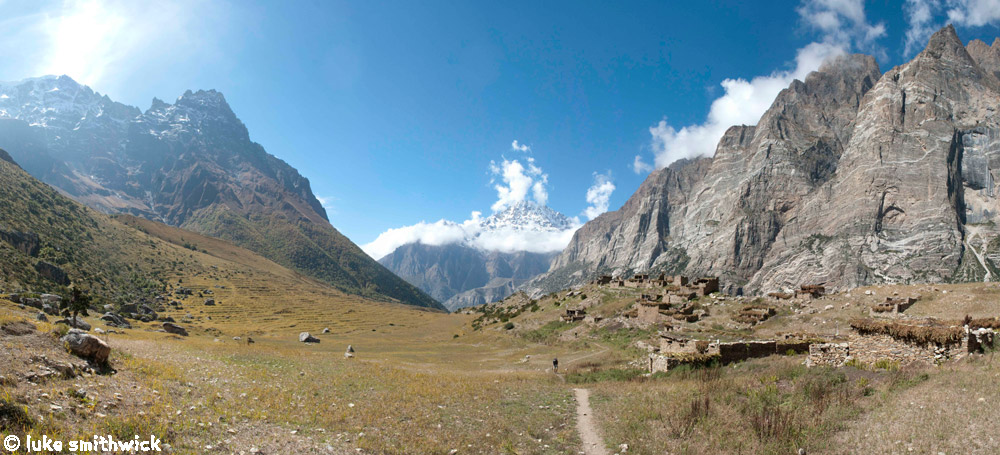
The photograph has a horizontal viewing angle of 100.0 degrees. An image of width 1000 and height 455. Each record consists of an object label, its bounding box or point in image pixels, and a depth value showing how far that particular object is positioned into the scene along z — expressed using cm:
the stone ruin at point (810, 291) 4544
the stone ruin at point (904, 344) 1548
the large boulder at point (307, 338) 5391
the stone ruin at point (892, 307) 3312
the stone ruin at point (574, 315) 5550
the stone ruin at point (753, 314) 3862
